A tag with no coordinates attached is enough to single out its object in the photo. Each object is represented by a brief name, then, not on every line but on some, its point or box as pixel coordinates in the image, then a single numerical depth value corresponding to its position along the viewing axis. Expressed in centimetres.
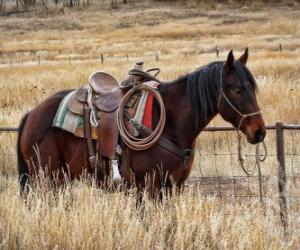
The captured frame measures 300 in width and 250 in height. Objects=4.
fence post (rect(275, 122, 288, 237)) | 1184
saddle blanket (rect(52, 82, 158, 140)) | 971
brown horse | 920
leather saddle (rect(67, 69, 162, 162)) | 1002
